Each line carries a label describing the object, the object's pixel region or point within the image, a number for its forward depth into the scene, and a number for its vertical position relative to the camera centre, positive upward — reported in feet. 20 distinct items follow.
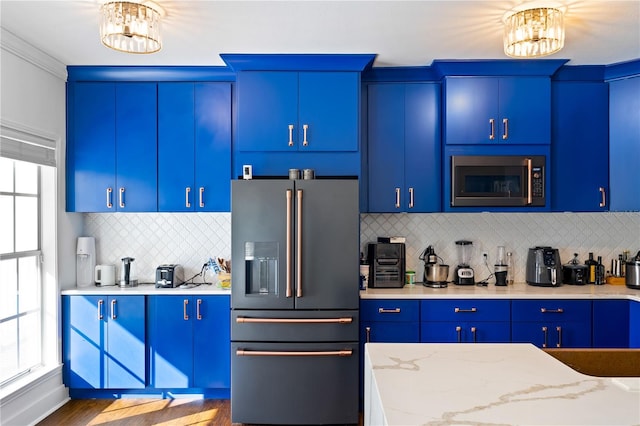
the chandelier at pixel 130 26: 7.54 +3.09
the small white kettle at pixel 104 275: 12.12 -1.65
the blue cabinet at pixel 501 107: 11.23 +2.61
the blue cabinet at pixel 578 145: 11.50 +1.73
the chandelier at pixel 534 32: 7.89 +3.16
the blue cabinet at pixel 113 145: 11.68 +1.71
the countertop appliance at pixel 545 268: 11.64 -1.36
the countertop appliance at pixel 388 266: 11.50 -1.31
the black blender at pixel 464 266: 12.00 -1.37
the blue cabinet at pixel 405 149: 11.55 +1.63
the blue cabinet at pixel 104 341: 11.25 -3.15
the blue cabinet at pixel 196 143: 11.67 +1.77
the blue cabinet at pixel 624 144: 11.18 +1.74
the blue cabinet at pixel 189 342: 11.27 -3.16
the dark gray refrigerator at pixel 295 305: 9.93 -1.99
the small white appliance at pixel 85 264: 12.05 -1.36
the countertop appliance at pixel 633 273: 11.26 -1.45
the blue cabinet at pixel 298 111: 10.85 +2.42
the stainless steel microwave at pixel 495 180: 11.21 +0.83
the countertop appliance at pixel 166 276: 11.81 -1.63
